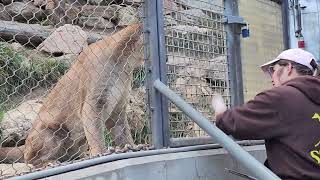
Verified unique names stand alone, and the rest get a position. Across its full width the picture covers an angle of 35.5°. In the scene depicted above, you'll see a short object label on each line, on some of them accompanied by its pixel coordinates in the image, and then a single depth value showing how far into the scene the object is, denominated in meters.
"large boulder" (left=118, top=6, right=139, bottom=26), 7.25
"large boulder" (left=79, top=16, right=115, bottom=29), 9.24
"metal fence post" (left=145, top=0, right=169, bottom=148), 3.49
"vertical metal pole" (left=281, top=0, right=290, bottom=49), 5.26
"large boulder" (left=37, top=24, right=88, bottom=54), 8.14
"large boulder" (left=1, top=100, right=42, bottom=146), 6.44
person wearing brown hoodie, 2.97
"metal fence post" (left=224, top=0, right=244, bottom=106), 4.24
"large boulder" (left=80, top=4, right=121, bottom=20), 9.23
